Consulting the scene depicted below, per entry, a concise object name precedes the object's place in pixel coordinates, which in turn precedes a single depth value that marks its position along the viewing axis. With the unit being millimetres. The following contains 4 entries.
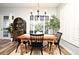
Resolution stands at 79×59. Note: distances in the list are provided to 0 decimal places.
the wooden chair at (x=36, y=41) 2015
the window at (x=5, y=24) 4640
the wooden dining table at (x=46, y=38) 2081
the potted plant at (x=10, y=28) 4151
